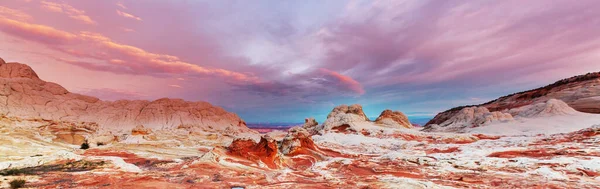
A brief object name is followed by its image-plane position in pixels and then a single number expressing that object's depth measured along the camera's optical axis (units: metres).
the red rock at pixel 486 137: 32.58
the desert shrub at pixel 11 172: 11.53
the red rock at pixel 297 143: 22.48
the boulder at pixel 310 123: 62.48
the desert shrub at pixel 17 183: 9.08
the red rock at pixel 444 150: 23.17
